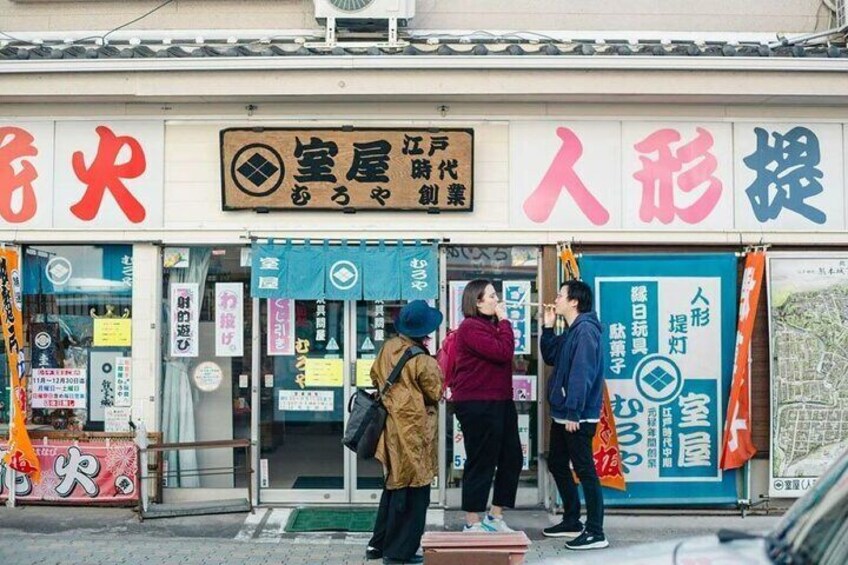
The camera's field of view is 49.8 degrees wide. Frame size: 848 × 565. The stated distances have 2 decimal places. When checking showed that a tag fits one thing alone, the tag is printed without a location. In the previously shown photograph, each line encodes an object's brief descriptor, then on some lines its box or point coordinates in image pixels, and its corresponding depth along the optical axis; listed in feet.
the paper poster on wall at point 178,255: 31.17
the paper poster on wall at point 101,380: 31.35
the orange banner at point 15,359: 29.81
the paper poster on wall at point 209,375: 31.35
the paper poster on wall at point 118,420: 31.14
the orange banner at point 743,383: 29.89
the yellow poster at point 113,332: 31.12
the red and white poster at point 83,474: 30.58
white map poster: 30.22
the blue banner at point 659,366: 30.37
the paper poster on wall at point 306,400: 31.22
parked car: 10.91
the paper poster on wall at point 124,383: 31.17
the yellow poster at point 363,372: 31.14
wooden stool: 17.68
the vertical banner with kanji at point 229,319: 31.07
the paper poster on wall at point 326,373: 31.17
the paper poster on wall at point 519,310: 30.96
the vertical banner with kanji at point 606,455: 30.04
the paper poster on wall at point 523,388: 31.04
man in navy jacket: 26.35
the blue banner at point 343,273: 30.27
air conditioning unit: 30.32
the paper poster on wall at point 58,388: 31.40
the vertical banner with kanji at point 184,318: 31.12
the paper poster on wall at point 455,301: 30.96
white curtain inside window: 31.22
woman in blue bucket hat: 24.21
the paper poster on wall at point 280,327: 31.01
